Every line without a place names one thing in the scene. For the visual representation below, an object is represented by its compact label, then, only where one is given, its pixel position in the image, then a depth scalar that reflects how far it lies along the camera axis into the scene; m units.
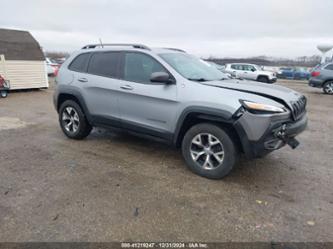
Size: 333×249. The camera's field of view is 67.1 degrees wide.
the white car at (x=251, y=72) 18.85
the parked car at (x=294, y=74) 25.67
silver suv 3.09
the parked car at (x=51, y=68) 18.89
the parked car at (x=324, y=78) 12.54
